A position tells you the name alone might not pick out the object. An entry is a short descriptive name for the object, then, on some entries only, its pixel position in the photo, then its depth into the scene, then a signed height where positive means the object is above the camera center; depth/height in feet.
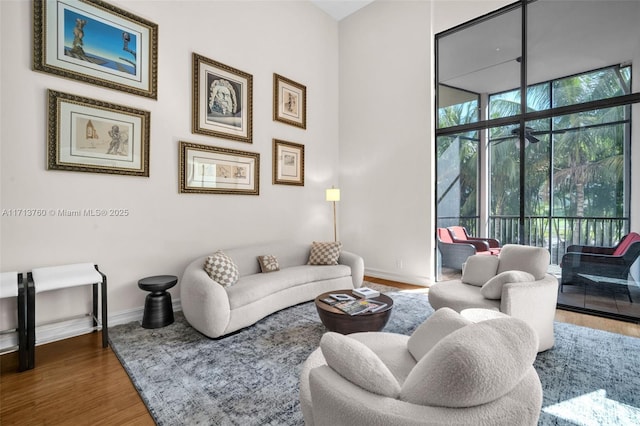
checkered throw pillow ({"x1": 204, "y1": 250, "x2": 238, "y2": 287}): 10.44 -2.02
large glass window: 11.10 +3.77
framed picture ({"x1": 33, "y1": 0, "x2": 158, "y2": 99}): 9.14 +5.50
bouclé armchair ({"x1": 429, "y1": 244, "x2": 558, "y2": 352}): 8.03 -2.25
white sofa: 9.08 -2.67
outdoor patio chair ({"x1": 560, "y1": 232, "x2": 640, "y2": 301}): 10.90 -1.90
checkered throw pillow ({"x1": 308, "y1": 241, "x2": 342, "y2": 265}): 13.89 -1.94
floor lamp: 15.98 +0.89
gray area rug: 5.89 -3.87
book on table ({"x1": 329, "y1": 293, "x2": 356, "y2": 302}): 9.49 -2.71
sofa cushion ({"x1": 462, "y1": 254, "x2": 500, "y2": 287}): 10.18 -1.95
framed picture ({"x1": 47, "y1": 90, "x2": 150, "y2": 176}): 9.25 +2.46
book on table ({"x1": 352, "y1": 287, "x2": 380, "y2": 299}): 9.86 -2.69
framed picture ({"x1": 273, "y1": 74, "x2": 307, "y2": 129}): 15.46 +5.85
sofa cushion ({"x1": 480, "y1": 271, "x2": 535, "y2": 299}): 8.34 -1.91
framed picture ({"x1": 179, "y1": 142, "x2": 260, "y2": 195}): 12.15 +1.80
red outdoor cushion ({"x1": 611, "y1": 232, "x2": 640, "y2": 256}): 10.76 -1.12
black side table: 9.87 -3.09
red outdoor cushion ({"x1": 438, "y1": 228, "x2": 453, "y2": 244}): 15.34 -1.18
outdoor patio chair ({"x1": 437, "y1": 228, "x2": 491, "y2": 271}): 14.52 -1.87
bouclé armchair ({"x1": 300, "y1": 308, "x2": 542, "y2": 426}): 2.89 -1.84
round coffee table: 8.34 -3.01
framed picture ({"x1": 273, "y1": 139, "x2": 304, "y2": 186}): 15.49 +2.58
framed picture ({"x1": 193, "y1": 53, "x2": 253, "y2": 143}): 12.50 +4.86
